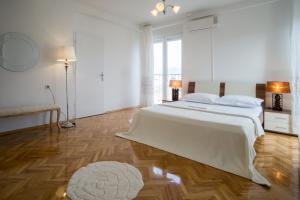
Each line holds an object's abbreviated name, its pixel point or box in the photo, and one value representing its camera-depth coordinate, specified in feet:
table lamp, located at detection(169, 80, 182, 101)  17.17
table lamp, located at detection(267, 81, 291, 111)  11.58
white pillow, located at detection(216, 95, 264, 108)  11.55
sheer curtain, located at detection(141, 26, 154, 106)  19.84
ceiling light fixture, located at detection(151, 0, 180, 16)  9.64
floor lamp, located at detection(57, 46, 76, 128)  12.60
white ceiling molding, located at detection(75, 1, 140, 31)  14.92
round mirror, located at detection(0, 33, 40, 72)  11.16
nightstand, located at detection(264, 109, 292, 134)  11.35
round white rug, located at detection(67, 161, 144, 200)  5.66
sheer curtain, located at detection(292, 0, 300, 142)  10.98
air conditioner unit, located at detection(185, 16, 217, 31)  15.15
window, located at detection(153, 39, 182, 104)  18.74
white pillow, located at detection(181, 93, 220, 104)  13.01
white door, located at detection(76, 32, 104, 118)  15.25
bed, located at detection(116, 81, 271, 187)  7.25
